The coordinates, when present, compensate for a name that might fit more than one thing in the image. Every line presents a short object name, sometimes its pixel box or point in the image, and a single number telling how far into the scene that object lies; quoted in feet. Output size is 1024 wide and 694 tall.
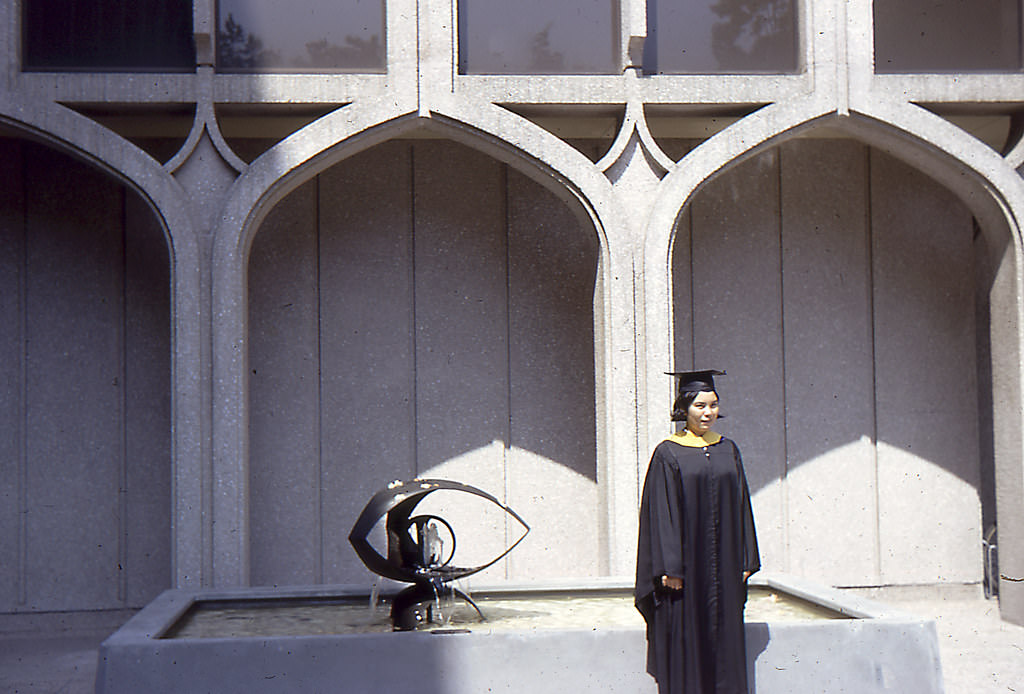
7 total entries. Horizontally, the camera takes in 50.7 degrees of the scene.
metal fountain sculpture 22.94
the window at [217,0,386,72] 32.32
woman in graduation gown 20.07
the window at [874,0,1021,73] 34.14
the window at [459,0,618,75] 33.04
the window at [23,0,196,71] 31.76
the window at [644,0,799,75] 33.47
